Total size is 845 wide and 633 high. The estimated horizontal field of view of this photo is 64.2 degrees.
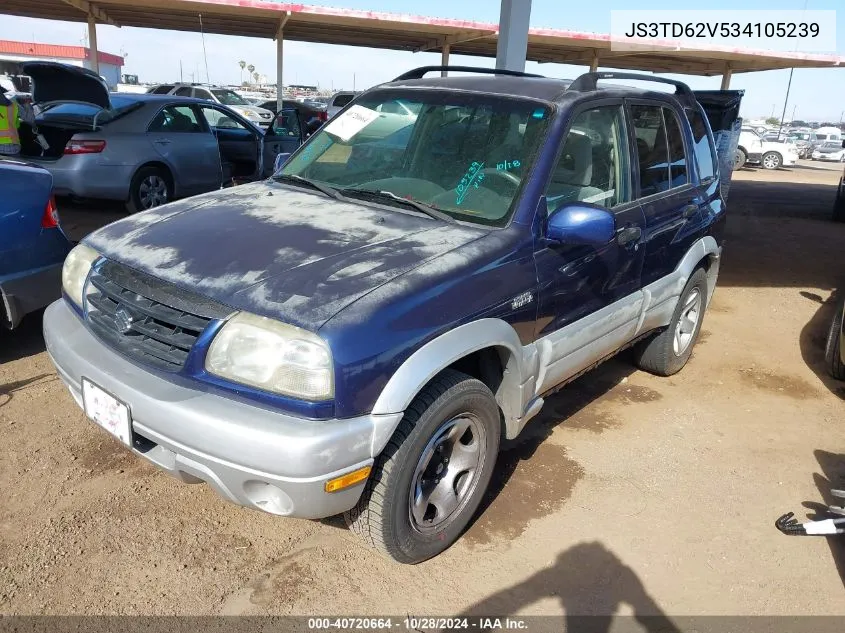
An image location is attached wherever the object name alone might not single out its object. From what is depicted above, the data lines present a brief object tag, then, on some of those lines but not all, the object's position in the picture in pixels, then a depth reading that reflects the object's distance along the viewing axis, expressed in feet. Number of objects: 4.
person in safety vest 22.77
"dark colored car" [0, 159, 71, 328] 12.94
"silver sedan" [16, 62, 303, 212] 25.32
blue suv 7.21
